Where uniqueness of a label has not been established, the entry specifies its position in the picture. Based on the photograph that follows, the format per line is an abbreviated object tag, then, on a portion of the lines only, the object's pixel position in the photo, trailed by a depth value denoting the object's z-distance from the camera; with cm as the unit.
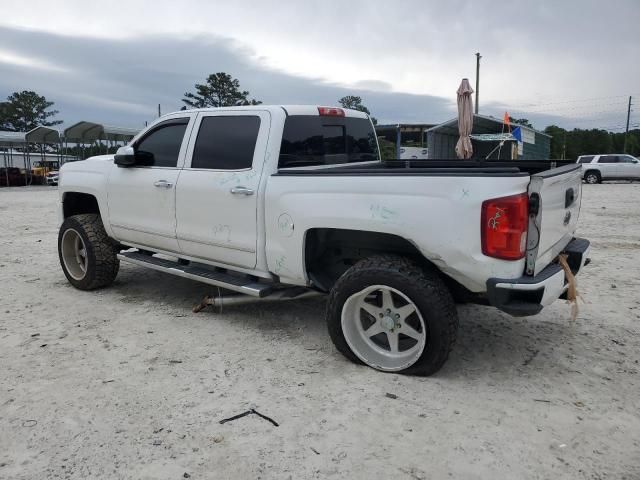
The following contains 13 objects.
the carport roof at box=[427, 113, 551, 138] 2685
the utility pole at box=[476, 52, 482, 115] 3828
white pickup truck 290
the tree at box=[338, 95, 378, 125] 5756
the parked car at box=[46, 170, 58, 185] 2697
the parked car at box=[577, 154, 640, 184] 2281
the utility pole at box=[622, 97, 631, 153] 5456
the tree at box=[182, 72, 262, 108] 5788
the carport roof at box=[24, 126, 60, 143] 2498
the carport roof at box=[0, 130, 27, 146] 2587
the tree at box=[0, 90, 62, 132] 6097
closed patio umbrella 1495
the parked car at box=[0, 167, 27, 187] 2634
